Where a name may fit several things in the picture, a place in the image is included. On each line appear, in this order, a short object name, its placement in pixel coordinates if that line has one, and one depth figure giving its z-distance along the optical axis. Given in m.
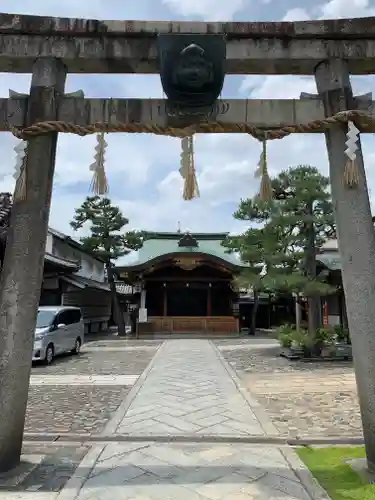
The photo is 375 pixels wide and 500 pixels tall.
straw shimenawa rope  4.55
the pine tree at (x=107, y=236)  27.58
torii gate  4.41
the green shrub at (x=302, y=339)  15.41
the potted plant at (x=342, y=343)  15.30
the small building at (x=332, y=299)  18.92
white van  14.27
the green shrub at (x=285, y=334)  16.33
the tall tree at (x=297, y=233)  15.06
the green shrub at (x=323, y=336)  15.41
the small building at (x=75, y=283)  22.02
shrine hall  27.41
